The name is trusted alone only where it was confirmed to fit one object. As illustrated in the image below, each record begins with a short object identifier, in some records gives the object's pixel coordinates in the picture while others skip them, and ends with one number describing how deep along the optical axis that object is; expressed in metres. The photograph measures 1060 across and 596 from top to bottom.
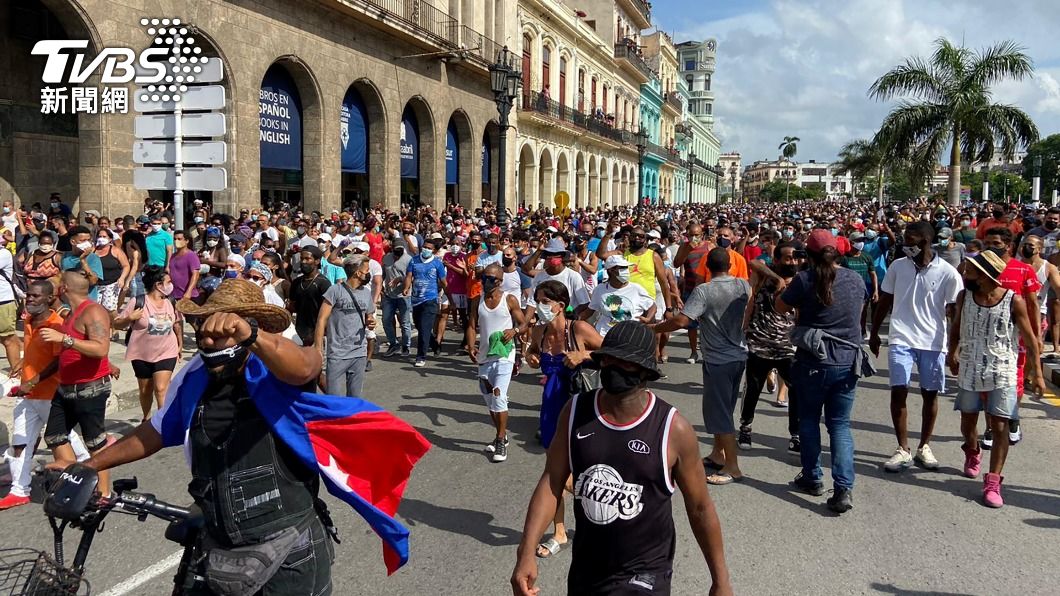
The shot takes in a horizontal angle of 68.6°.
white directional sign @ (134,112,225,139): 9.51
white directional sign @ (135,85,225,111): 9.41
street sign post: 9.50
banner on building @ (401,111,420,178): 25.52
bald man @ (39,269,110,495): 5.04
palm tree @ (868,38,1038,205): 22.64
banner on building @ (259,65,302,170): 18.77
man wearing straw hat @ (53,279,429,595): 2.53
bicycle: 2.38
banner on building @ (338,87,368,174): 22.03
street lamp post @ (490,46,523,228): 16.22
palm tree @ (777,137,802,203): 143.12
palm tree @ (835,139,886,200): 48.38
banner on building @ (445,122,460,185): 28.77
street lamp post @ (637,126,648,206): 32.84
